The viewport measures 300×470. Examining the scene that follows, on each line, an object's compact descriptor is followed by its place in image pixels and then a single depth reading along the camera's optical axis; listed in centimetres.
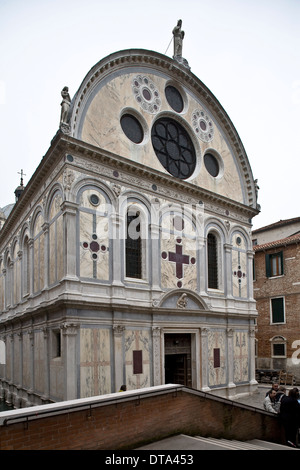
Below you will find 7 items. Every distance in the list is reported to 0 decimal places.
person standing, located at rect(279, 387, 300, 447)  1153
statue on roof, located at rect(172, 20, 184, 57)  2172
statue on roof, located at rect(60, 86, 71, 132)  1608
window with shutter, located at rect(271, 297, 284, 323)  2880
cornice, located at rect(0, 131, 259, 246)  1625
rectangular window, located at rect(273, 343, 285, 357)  2834
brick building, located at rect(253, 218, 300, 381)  2786
